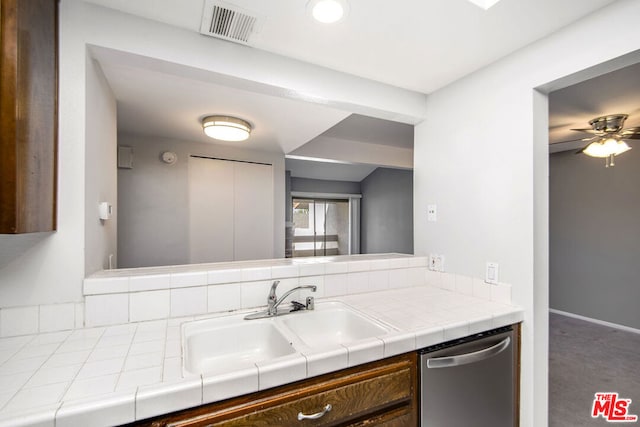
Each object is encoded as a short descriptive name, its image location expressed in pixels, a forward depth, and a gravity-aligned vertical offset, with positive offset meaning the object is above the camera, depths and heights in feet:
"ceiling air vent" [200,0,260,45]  4.11 +2.92
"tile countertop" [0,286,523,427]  2.42 -1.62
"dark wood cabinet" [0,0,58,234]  2.68 +1.04
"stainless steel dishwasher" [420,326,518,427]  4.03 -2.54
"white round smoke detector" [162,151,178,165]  10.07 +1.99
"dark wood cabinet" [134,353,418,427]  2.82 -2.10
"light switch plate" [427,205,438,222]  6.61 +0.02
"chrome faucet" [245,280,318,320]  4.66 -1.52
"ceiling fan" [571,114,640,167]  8.53 +2.36
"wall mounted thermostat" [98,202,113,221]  4.72 +0.06
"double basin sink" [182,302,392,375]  4.07 -1.91
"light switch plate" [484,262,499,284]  5.36 -1.12
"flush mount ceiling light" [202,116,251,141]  7.80 +2.38
